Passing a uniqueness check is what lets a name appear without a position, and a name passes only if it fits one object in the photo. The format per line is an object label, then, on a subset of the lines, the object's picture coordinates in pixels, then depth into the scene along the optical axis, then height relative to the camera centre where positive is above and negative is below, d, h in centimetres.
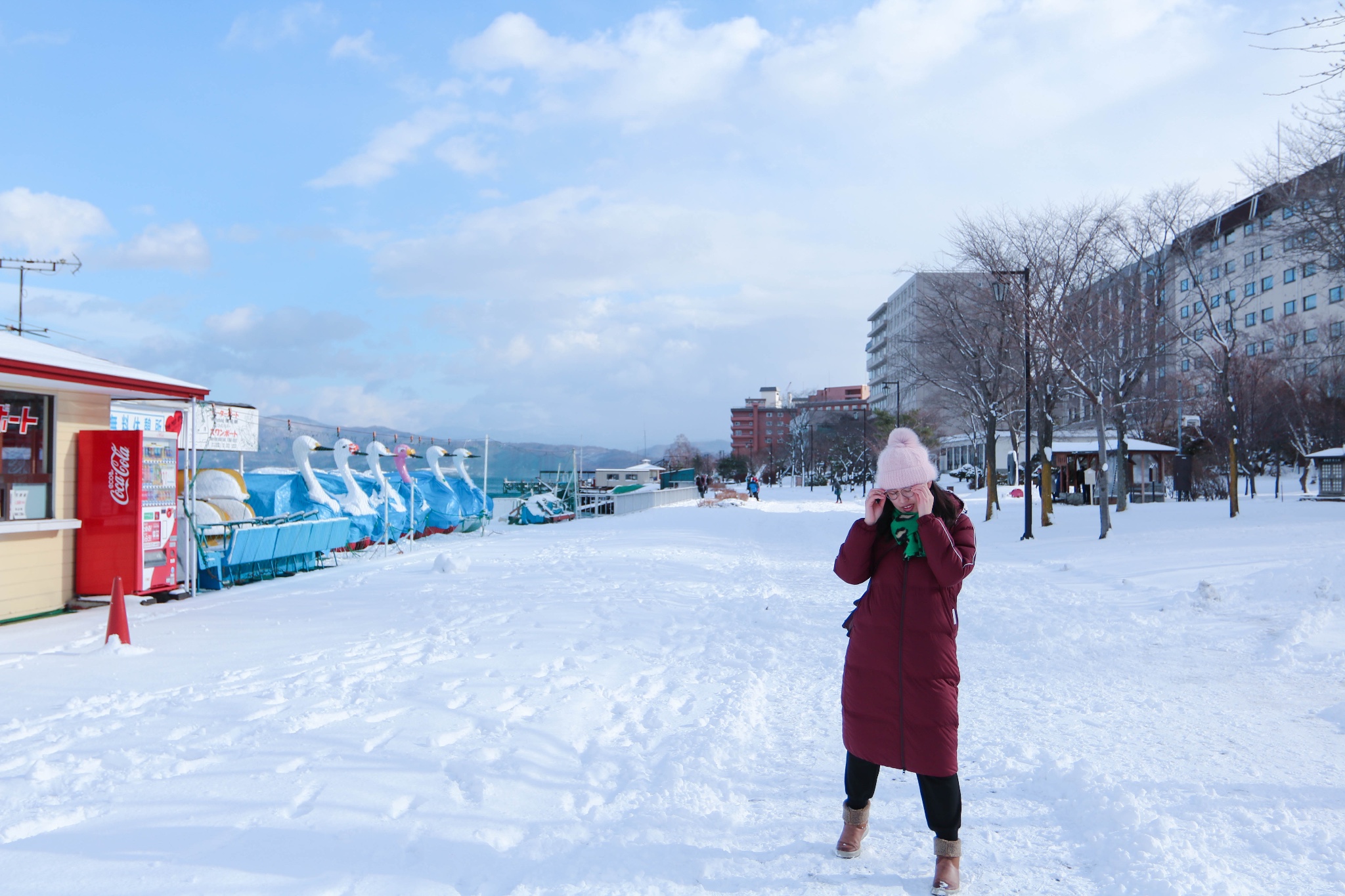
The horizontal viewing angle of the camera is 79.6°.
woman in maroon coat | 312 -70
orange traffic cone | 709 -135
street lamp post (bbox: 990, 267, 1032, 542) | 1811 +161
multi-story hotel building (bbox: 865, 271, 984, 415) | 8756 +1721
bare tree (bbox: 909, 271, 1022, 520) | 2308 +370
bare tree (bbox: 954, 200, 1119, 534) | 1909 +469
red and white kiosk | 845 -6
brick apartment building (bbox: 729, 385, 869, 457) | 14762 +1088
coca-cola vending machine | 934 -51
